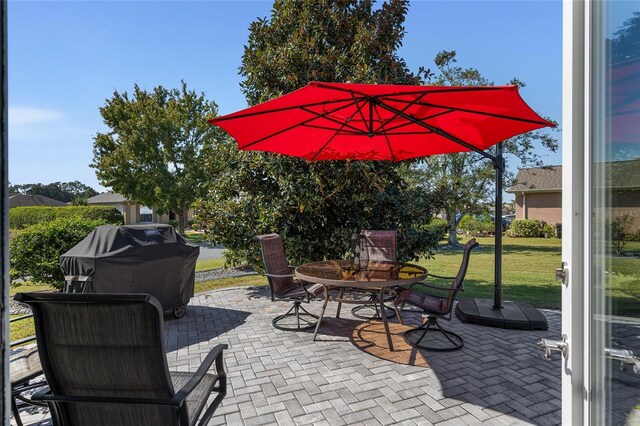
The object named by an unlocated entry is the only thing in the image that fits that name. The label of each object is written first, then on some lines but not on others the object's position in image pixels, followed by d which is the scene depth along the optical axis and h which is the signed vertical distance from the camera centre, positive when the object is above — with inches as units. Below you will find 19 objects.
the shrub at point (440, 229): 317.1 -12.8
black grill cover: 183.9 -26.3
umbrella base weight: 200.1 -59.6
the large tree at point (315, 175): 294.5 +34.4
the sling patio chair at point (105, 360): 71.6 -30.8
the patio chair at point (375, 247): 247.3 -22.5
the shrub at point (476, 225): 954.7 -29.9
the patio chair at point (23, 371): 95.4 -45.0
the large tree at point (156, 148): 906.1 +176.6
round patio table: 167.0 -31.2
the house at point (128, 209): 1591.7 +32.7
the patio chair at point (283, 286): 202.8 -43.3
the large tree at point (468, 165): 732.0 +109.9
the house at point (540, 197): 1023.0 +55.0
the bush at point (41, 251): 272.4 -27.6
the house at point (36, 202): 1216.2 +54.5
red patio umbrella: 130.6 +44.5
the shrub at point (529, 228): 951.0 -35.9
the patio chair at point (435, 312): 170.7 -47.1
